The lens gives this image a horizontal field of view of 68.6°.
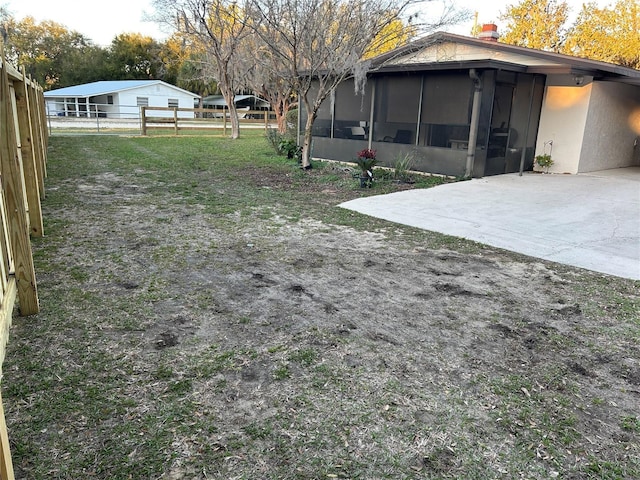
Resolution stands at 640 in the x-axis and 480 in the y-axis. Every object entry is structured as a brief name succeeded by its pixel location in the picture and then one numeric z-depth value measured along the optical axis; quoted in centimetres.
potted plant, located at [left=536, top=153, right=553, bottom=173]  1156
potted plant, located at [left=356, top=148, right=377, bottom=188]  901
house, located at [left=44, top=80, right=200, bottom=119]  3316
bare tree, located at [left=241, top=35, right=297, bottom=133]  1677
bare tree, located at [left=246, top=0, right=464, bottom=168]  944
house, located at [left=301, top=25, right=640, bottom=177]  1013
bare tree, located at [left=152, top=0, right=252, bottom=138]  1603
